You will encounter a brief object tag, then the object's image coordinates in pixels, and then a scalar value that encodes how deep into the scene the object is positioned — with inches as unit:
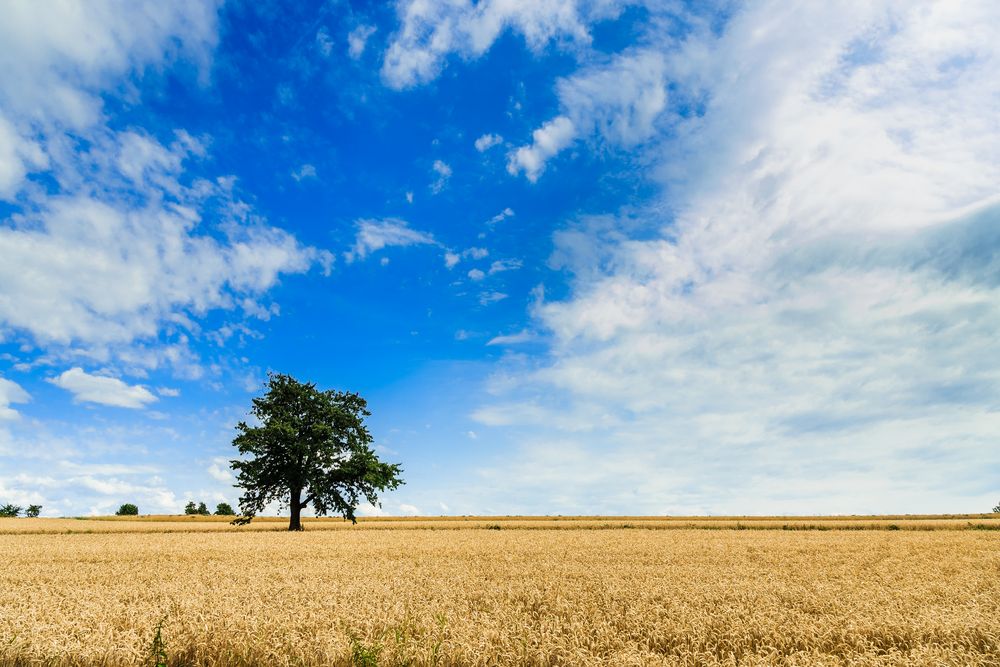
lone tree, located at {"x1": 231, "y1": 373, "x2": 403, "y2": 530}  1742.1
